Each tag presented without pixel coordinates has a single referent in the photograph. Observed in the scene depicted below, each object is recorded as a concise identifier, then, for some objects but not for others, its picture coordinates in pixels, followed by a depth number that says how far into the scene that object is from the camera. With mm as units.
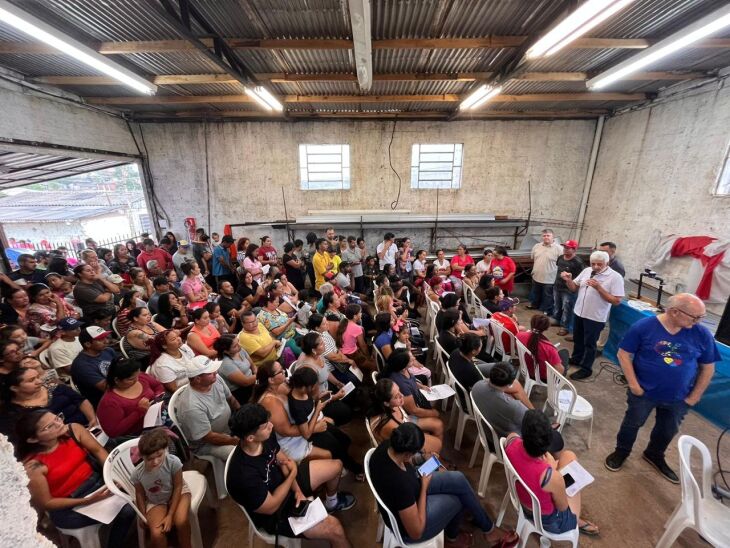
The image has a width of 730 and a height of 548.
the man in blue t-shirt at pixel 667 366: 2599
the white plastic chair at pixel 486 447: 2586
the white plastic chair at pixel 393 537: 1894
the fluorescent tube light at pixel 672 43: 3256
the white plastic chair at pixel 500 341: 3885
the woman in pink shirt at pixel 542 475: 1903
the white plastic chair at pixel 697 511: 2029
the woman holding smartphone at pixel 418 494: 1847
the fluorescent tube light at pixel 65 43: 2768
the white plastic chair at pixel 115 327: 3762
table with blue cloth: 3463
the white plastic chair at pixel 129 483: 1992
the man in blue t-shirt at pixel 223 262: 6352
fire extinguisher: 8570
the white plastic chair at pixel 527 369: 3439
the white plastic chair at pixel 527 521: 1979
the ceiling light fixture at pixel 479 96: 5480
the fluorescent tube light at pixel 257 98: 5152
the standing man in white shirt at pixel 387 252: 7035
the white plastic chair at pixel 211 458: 2521
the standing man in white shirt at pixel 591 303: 4098
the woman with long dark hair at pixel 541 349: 3299
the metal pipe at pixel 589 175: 8328
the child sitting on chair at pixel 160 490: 1908
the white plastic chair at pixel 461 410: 3066
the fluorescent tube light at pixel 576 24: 2850
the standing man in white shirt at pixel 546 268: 6086
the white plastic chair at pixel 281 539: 1997
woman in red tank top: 1866
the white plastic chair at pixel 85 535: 2016
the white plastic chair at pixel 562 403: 3038
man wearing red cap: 5457
